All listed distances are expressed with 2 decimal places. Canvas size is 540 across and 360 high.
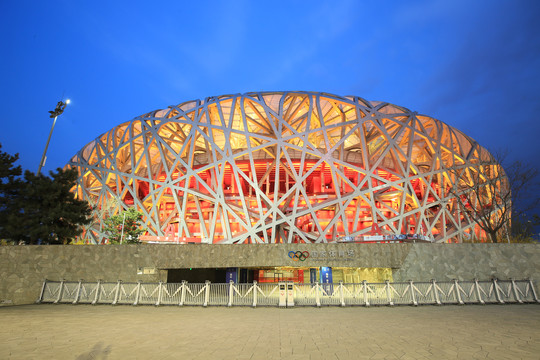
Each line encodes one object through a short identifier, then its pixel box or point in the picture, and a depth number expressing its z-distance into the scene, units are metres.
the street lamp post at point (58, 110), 21.09
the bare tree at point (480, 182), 25.64
